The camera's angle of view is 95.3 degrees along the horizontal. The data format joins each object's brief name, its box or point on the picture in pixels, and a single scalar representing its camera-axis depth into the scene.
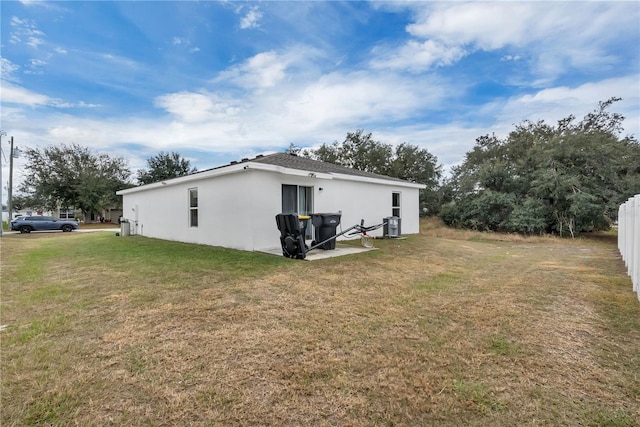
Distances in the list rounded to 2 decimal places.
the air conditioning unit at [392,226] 11.46
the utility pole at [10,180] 22.65
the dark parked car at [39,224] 18.91
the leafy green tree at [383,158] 23.81
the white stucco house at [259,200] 8.45
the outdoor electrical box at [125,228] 14.48
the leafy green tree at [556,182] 12.98
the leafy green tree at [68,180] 29.02
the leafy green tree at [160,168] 33.47
